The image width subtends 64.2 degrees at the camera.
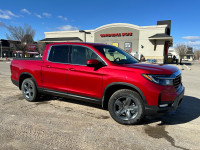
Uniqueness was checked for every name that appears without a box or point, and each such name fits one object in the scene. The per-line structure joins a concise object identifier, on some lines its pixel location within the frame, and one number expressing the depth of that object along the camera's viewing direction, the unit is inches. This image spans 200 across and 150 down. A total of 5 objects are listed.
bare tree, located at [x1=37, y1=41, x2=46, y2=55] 2098.9
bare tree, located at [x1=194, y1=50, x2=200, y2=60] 4869.1
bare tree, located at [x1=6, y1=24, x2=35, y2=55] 1609.3
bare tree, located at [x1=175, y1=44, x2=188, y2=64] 2672.7
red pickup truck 125.2
